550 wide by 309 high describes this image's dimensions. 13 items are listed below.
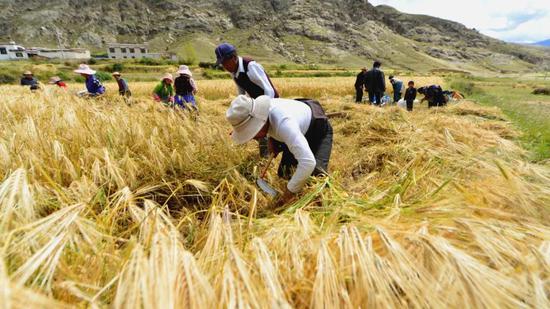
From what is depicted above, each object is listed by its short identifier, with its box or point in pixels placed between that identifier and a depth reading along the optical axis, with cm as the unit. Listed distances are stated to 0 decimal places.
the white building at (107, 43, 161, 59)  7272
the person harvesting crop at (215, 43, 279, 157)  323
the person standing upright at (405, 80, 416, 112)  844
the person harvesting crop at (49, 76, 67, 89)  654
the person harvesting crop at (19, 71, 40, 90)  824
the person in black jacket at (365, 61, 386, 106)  852
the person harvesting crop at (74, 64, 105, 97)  530
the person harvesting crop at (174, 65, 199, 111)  543
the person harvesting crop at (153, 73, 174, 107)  571
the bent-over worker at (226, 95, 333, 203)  186
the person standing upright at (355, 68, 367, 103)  944
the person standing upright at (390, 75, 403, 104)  1026
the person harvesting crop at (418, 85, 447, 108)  815
